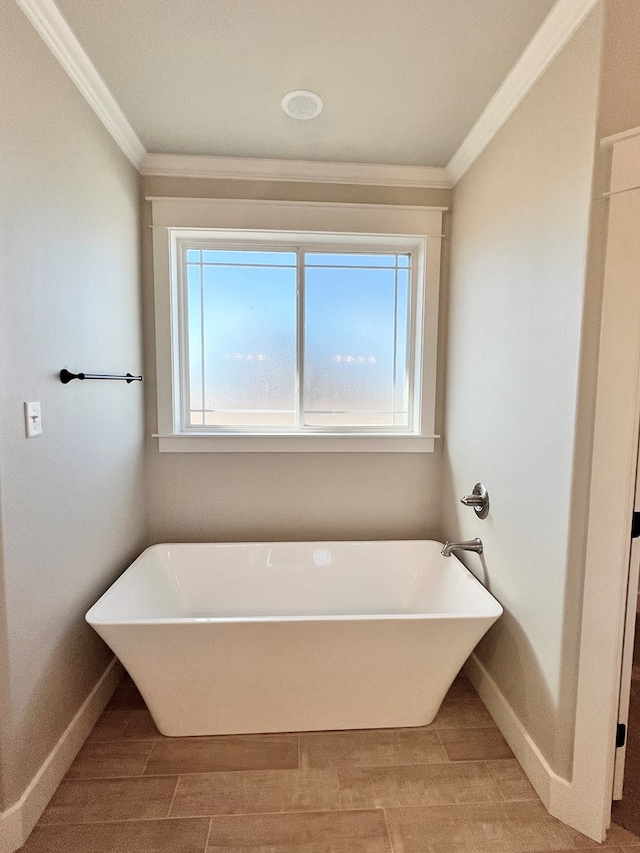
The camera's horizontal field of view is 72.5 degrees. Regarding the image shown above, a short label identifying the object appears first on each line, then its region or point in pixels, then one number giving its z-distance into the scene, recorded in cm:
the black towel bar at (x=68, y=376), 152
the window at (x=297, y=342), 240
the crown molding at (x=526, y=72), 131
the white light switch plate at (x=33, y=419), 134
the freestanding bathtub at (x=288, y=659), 155
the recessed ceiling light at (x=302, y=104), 171
